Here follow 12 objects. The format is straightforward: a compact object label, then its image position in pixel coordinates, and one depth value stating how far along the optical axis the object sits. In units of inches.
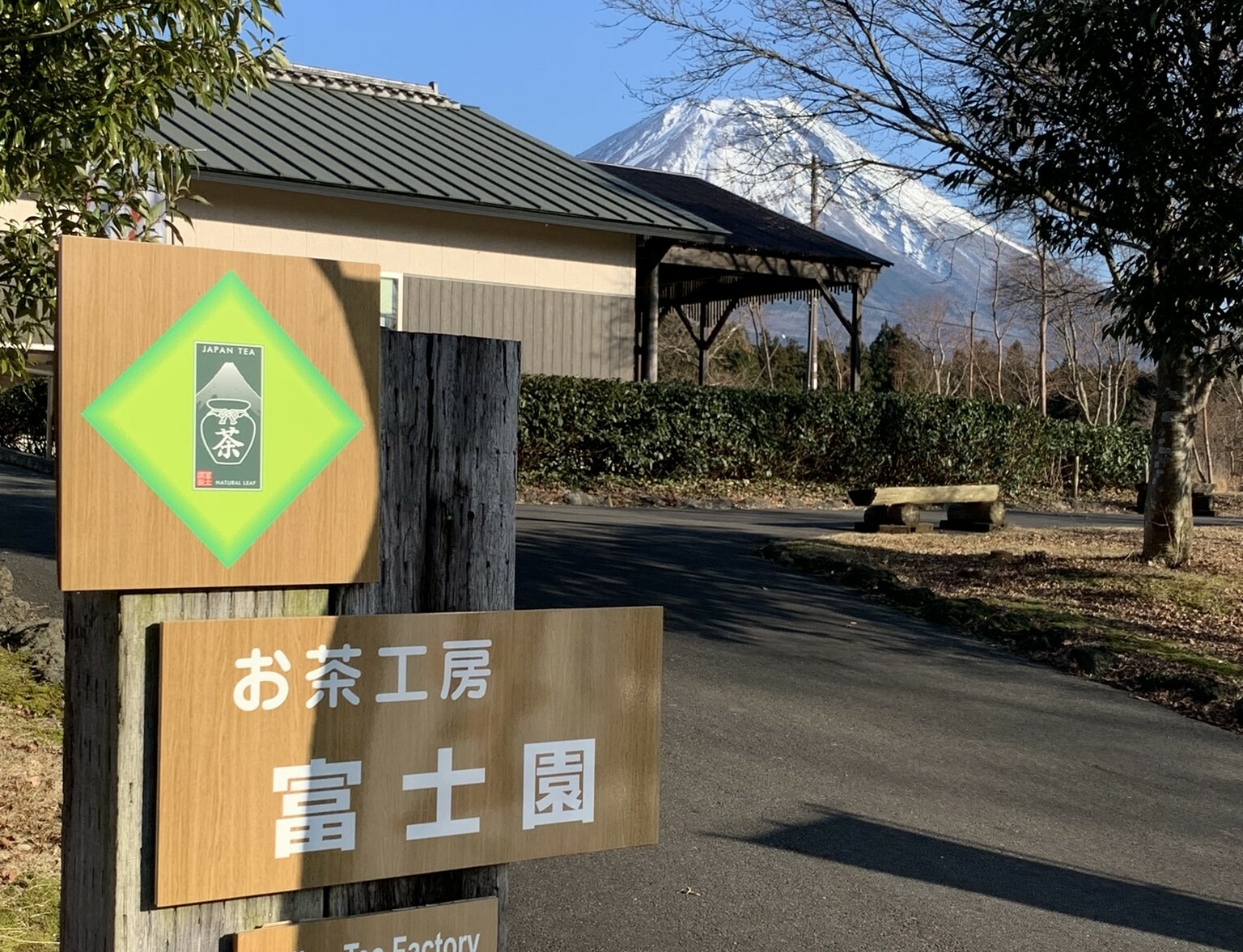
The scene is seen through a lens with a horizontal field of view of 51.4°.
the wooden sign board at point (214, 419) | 82.7
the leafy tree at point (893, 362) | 2295.8
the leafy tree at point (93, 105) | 198.5
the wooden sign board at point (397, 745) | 86.0
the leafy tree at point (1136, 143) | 380.5
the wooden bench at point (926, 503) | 676.1
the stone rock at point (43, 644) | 275.9
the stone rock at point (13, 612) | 314.2
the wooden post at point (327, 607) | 85.1
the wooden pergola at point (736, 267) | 927.0
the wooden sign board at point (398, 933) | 88.5
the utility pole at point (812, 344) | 1601.9
